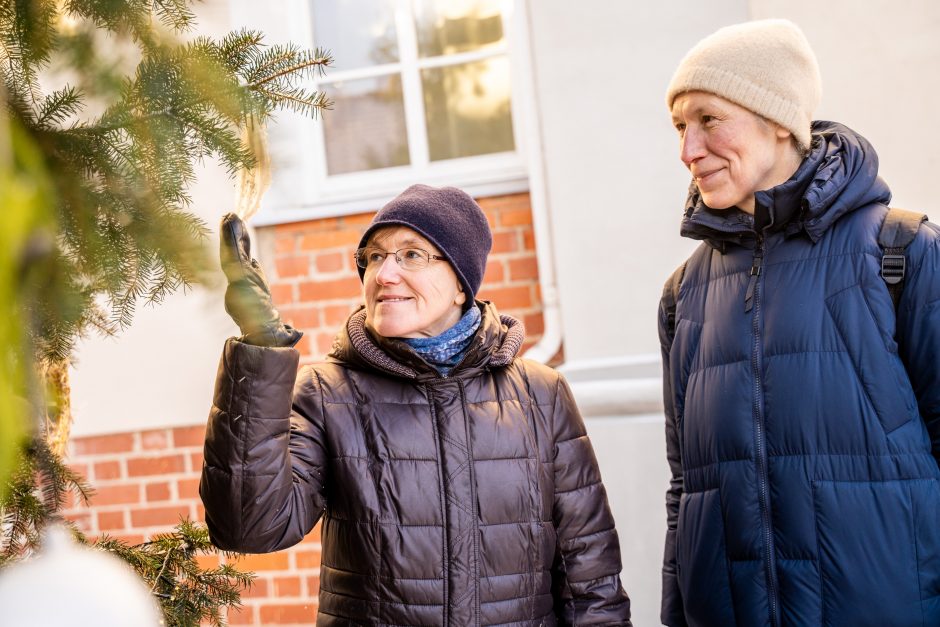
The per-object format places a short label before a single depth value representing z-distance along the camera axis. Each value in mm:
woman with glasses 1912
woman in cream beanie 1763
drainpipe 3541
